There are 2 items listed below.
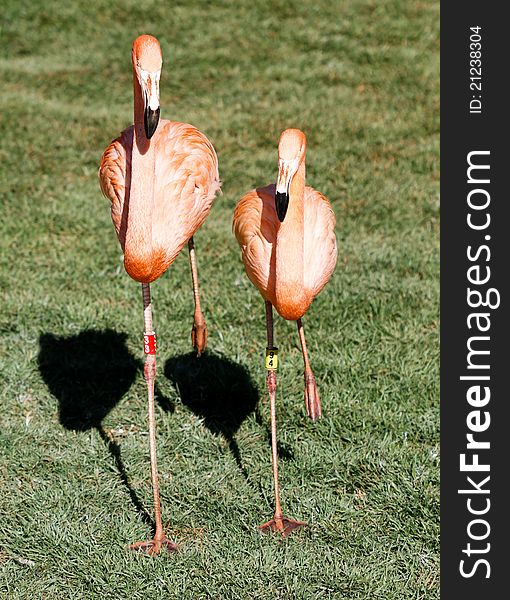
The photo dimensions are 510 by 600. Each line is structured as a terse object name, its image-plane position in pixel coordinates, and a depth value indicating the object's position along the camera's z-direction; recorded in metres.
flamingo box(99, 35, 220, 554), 8.05
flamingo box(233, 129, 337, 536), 8.48
